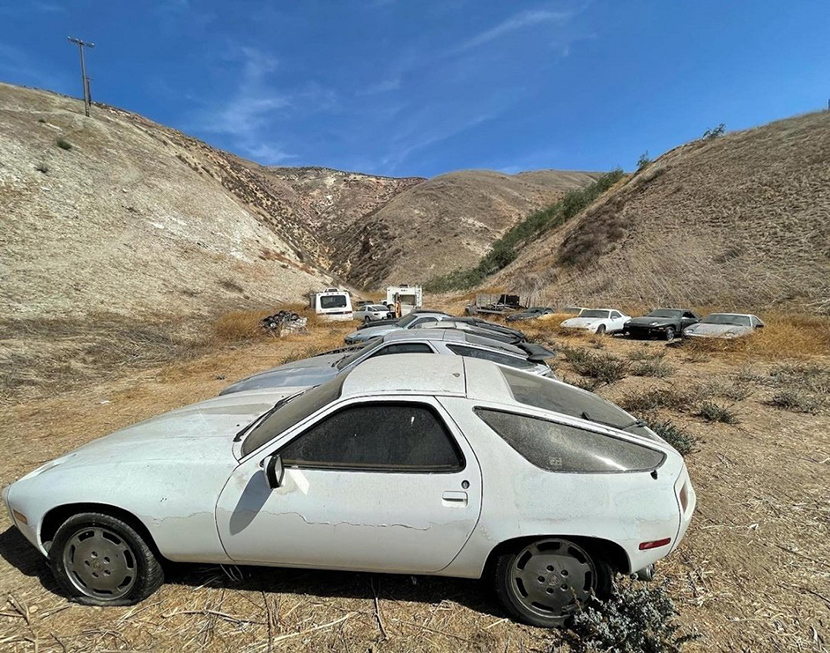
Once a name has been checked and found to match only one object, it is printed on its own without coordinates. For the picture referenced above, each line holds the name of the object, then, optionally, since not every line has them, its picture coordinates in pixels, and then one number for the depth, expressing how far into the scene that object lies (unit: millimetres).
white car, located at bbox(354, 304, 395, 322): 20406
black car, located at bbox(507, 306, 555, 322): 21531
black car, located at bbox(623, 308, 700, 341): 15203
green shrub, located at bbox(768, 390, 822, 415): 5750
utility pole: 29000
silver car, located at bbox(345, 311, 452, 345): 9702
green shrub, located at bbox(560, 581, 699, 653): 1975
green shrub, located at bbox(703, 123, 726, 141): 33500
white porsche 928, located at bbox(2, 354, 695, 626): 2115
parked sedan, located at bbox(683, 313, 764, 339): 11961
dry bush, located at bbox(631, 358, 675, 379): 8414
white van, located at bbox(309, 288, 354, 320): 17031
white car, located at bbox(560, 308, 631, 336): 17109
